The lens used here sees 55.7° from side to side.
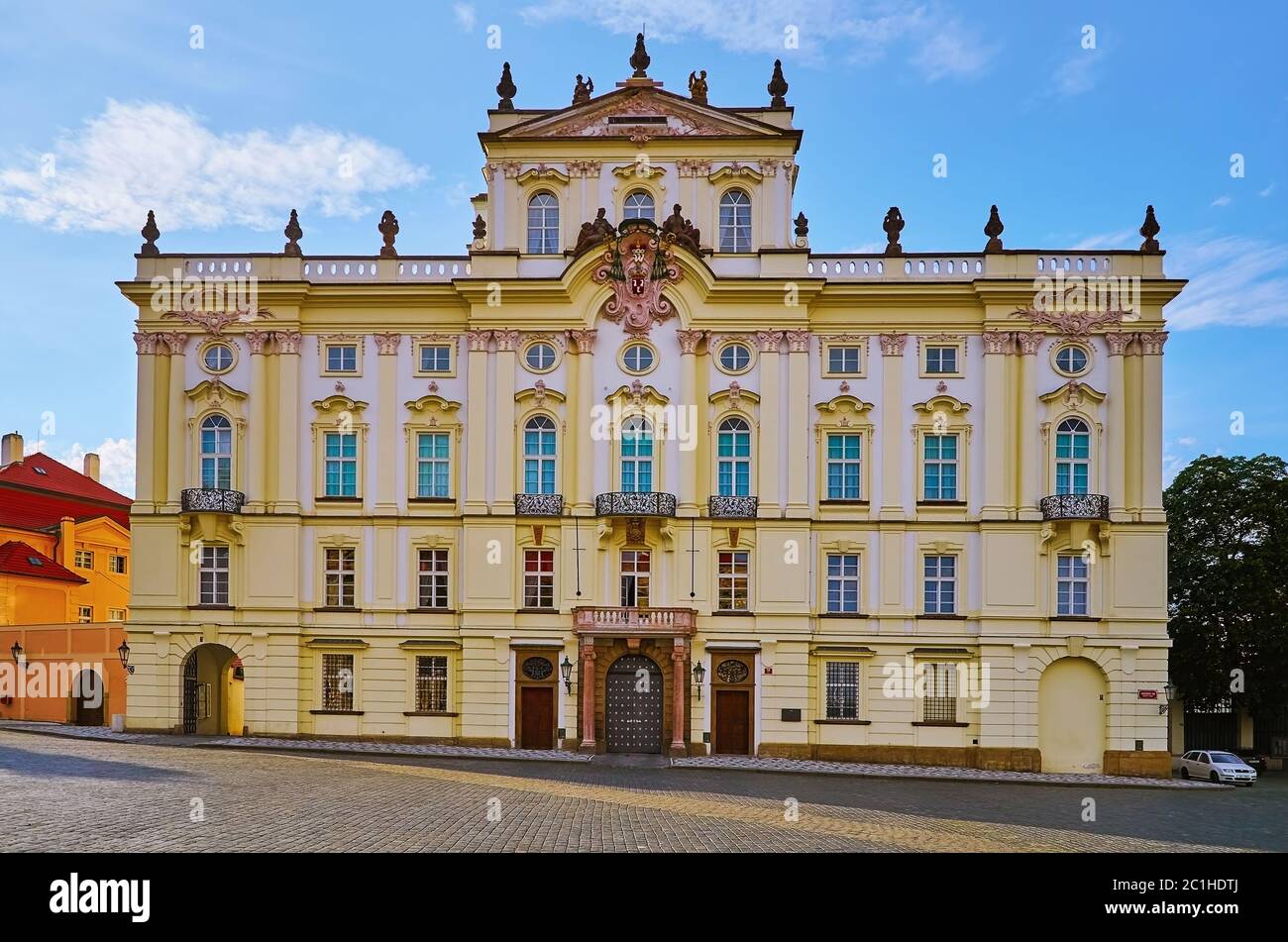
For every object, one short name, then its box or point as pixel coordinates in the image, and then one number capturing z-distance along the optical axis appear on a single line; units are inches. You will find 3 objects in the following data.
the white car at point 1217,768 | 1569.9
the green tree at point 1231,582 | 1831.9
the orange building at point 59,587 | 1852.9
